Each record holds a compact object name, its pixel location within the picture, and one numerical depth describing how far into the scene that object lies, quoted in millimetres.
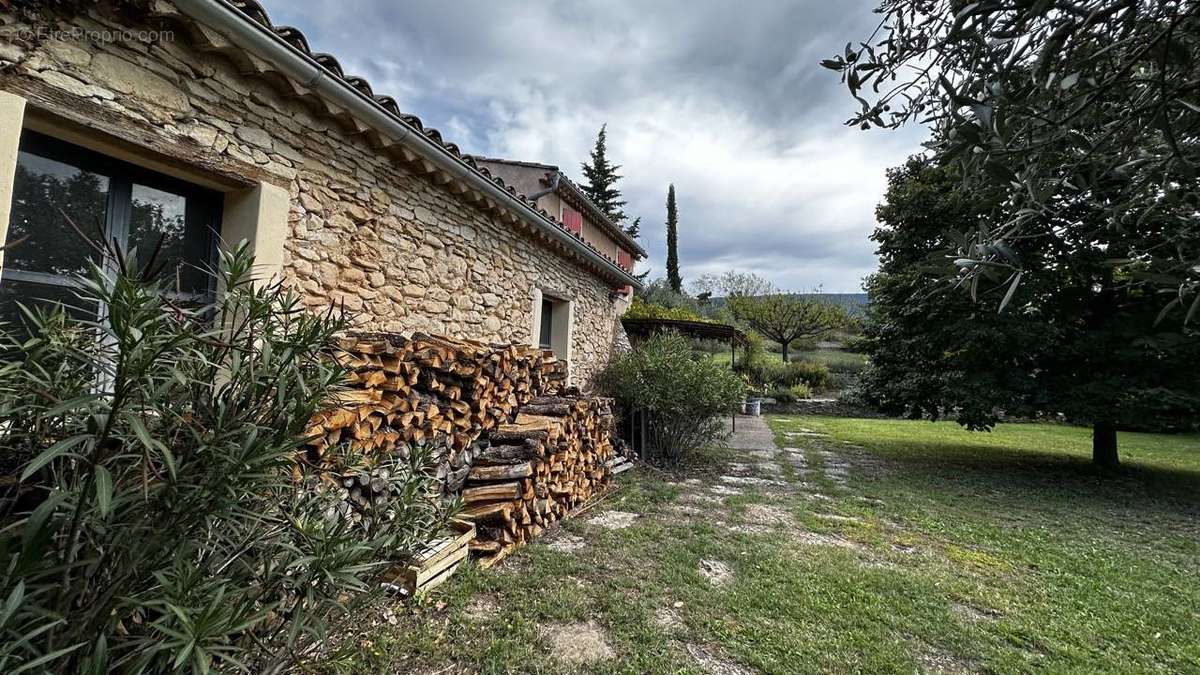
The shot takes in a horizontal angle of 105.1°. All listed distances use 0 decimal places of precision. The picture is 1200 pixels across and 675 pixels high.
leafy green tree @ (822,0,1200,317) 1316
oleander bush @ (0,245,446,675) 1124
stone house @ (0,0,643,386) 2182
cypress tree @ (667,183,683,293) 30891
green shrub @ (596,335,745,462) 6809
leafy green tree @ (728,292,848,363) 23844
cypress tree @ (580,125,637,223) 28906
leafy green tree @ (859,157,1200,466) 6304
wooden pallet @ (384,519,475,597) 2727
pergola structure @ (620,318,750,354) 10320
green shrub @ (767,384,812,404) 18062
